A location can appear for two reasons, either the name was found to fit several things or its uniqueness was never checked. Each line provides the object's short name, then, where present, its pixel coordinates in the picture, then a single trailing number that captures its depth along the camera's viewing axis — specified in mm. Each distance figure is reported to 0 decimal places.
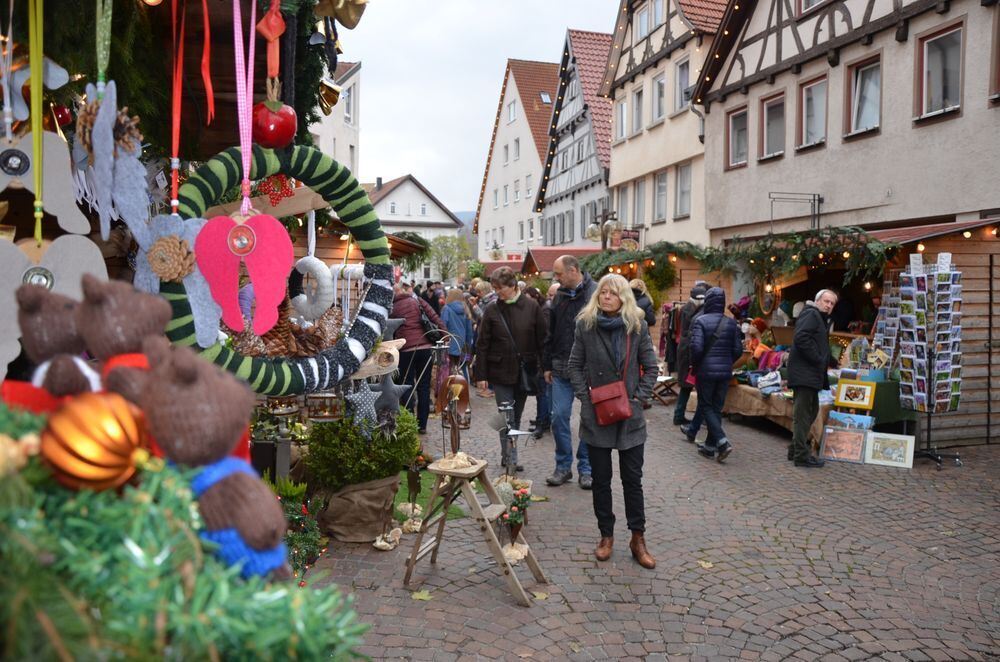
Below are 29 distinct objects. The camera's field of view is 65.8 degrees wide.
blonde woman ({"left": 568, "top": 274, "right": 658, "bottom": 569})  5027
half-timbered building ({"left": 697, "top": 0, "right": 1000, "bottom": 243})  10164
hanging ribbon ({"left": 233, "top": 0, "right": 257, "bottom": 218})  2523
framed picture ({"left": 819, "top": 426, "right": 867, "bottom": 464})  8234
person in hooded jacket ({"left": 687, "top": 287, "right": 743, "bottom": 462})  8227
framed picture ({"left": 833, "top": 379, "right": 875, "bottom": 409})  8336
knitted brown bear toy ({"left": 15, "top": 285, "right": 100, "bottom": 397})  1176
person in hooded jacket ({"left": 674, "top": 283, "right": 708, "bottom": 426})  9586
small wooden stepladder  4293
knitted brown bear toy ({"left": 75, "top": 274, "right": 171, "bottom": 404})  1138
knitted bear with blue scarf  999
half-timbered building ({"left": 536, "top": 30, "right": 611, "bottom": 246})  25703
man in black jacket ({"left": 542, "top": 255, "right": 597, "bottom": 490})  6980
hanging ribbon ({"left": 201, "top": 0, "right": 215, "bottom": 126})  2839
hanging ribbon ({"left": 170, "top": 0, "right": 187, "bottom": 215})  2482
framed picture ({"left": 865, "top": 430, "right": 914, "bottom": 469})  8023
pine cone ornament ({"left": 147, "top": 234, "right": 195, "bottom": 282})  2264
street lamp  19811
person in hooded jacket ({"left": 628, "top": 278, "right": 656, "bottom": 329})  10348
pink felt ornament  2359
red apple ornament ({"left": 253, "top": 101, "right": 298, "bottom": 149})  2609
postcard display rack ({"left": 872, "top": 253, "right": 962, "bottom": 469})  8047
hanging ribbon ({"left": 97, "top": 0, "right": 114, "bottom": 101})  2176
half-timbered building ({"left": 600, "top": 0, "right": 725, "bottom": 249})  17922
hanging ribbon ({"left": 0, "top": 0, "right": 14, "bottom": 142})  2197
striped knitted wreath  2402
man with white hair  7809
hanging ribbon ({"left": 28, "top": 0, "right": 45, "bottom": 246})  2158
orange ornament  955
